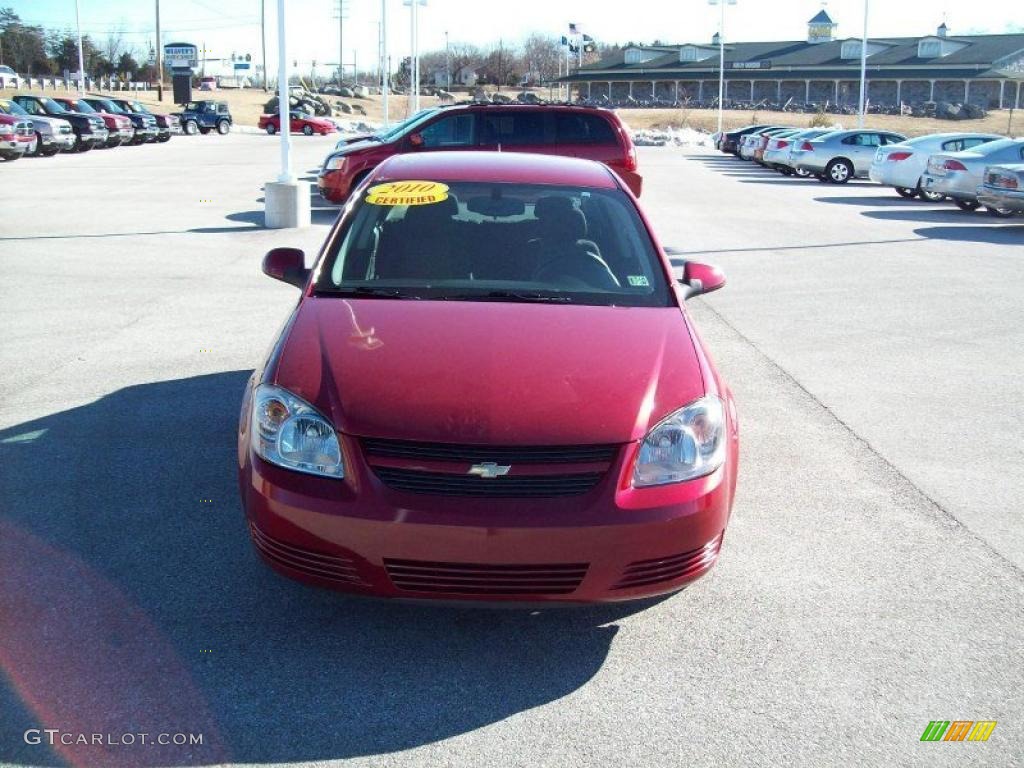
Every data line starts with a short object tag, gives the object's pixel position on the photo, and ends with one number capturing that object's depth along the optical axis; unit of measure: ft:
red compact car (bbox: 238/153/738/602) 11.54
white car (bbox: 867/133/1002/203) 81.35
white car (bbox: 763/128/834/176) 105.09
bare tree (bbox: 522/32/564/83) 450.13
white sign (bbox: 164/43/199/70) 368.68
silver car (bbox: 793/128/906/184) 99.14
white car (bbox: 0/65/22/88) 271.49
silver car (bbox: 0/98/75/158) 102.83
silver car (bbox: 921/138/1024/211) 70.18
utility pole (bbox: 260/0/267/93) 302.04
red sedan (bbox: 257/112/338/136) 188.87
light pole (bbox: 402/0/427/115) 155.74
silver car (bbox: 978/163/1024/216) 60.23
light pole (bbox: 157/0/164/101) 258.98
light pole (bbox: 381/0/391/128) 138.64
